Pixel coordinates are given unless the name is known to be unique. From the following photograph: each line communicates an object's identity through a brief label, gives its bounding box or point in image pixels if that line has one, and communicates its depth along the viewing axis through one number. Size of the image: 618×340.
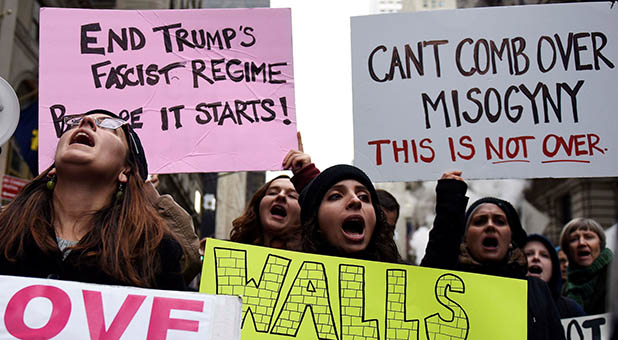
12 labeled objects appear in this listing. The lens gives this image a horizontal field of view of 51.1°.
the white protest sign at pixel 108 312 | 1.94
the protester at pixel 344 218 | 2.54
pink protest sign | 3.35
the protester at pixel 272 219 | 3.37
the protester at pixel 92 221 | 2.06
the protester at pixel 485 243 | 2.57
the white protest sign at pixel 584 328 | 3.38
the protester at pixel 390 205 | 3.79
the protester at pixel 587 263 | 4.38
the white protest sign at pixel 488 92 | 3.28
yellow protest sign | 2.29
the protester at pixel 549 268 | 3.56
